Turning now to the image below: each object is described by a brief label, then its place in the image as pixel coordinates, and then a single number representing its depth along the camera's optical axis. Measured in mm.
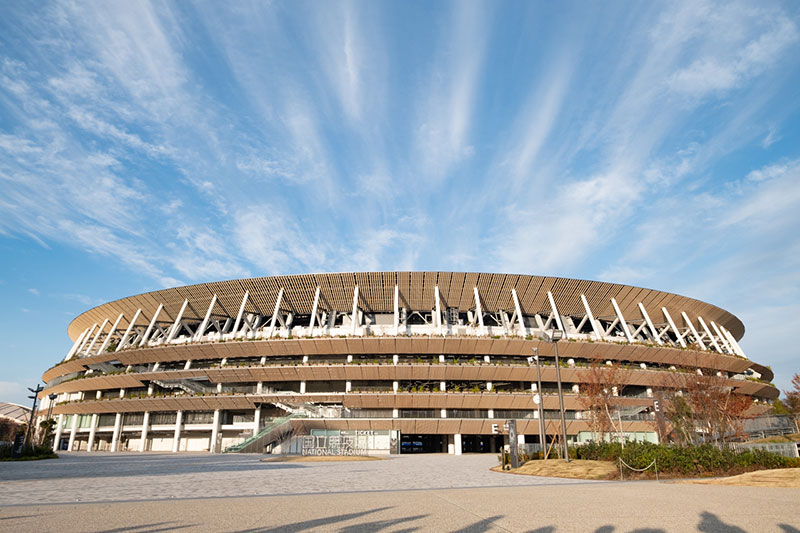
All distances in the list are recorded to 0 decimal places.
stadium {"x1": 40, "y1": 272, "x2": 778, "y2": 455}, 48156
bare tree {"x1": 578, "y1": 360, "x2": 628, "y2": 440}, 38375
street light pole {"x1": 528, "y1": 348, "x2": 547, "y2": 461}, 24370
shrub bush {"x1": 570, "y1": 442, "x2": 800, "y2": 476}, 17391
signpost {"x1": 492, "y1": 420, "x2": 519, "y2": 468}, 21438
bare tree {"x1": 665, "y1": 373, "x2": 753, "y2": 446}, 34250
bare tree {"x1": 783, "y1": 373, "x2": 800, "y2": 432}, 52034
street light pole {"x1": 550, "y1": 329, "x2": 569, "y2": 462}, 23266
